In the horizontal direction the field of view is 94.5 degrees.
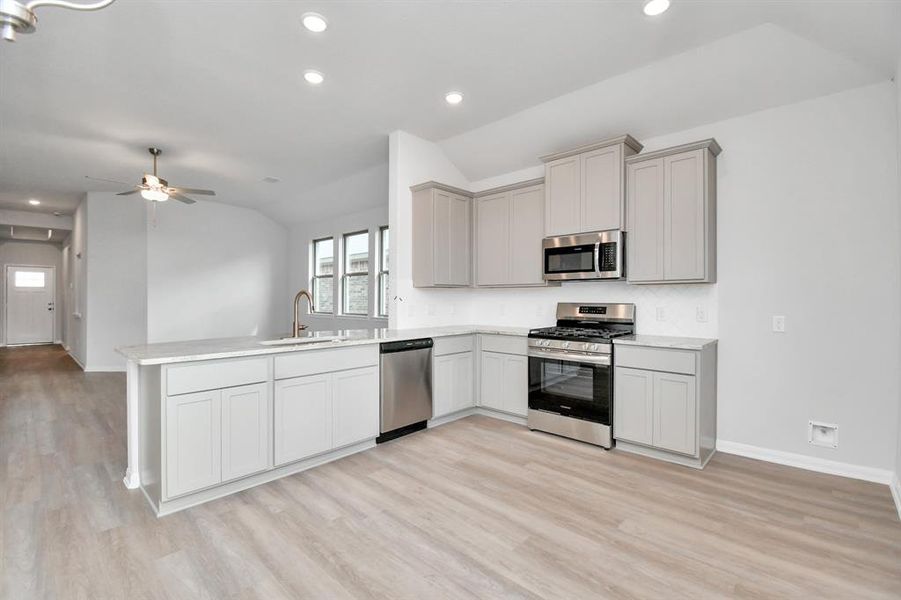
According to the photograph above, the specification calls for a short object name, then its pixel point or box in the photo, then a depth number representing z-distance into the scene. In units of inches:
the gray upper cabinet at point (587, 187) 139.5
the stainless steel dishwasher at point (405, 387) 139.7
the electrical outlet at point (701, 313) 135.4
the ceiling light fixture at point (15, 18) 49.3
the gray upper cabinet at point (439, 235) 170.6
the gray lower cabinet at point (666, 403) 117.8
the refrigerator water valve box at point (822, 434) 114.3
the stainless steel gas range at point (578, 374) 133.6
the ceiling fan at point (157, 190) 169.8
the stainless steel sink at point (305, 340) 118.7
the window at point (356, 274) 287.9
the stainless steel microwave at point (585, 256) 139.3
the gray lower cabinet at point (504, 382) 158.9
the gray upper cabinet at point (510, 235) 168.9
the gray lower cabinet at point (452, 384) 157.4
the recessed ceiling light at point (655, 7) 94.4
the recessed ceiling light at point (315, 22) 99.2
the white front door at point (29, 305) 393.4
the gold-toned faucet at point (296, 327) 135.0
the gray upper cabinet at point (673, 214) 125.5
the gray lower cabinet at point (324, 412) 113.0
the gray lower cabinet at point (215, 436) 94.1
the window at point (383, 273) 269.7
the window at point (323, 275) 317.4
